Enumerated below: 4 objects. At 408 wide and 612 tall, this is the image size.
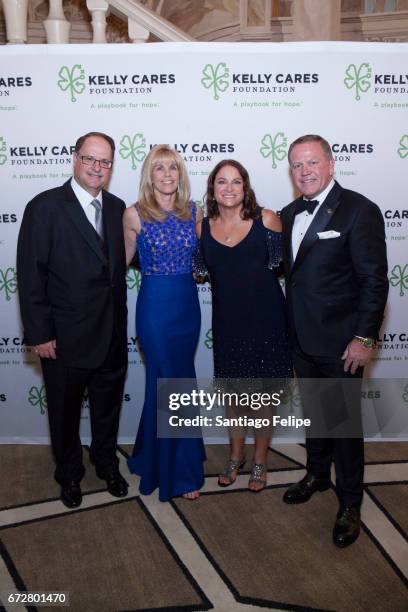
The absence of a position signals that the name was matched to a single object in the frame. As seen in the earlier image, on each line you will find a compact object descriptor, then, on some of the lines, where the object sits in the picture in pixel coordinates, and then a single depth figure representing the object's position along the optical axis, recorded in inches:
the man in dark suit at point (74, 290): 104.1
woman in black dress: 110.3
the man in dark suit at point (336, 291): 94.5
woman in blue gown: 112.2
